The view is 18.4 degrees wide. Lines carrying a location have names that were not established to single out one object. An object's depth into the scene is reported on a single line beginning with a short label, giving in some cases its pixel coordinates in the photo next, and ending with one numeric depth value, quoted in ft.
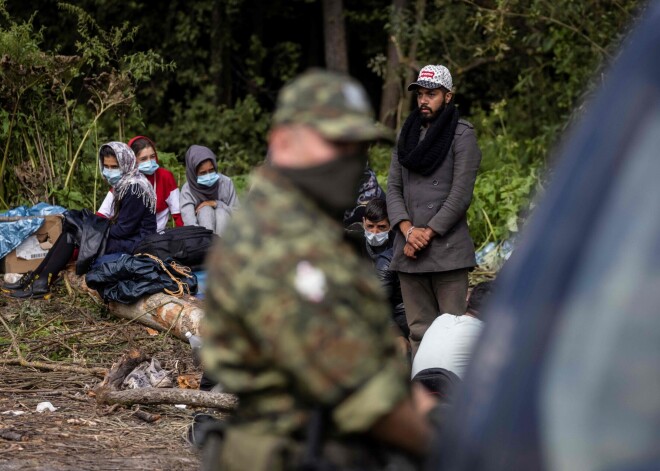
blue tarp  55.96
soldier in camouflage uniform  12.57
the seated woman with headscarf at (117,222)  53.51
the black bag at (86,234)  53.36
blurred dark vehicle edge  9.05
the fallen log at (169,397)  35.21
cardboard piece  56.58
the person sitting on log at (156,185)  55.58
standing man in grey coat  38.43
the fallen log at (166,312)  47.67
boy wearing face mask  41.74
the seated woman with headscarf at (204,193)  54.88
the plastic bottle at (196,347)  43.25
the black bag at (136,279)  49.96
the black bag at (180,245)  51.52
